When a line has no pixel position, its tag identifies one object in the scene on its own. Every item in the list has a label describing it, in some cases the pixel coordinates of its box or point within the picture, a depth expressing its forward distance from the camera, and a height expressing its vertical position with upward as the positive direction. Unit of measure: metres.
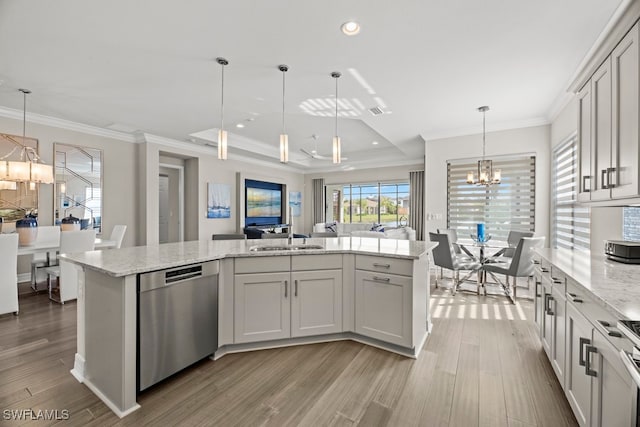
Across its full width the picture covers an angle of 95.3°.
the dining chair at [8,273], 3.02 -0.67
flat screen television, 7.85 +0.27
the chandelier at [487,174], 4.34 +0.60
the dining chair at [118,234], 4.37 -0.37
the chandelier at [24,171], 3.44 +0.48
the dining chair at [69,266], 3.48 -0.66
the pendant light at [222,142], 2.72 +0.65
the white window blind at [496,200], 4.79 +0.25
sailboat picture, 6.80 +0.27
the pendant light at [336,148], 2.88 +0.64
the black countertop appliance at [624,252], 1.77 -0.23
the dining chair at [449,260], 4.09 -0.67
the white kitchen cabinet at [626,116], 1.52 +0.55
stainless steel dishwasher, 1.75 -0.71
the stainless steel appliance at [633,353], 0.79 -0.40
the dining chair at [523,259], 3.51 -0.55
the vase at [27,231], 3.54 -0.26
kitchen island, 1.97 -0.65
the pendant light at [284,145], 2.77 +0.64
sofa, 7.82 -0.42
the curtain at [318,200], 9.66 +0.42
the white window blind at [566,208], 3.46 +0.09
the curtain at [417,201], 8.01 +0.34
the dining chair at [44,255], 4.03 -0.65
